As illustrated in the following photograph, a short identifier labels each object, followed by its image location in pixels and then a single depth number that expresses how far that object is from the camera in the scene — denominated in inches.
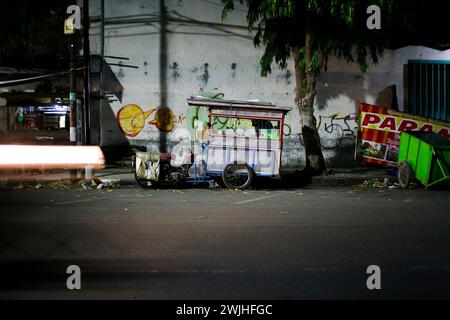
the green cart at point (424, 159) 530.6
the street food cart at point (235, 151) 546.0
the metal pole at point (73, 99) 572.7
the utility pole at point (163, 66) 788.0
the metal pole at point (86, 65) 562.9
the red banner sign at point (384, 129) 674.2
